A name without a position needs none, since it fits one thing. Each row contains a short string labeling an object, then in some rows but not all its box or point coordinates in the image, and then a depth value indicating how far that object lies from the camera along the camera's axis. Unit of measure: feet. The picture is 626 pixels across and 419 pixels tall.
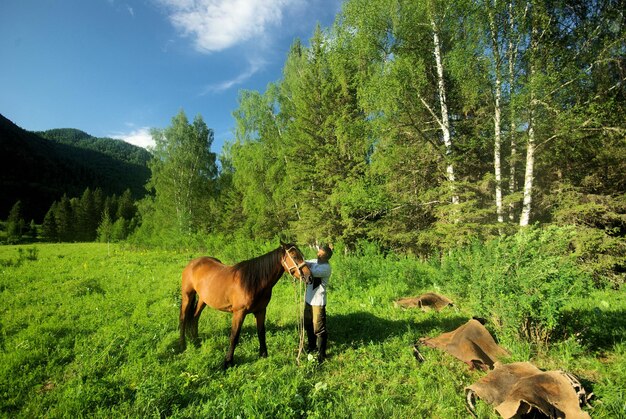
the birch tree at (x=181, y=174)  85.61
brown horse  14.38
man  15.08
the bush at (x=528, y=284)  13.74
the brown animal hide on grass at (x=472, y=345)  13.78
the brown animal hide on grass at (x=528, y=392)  9.51
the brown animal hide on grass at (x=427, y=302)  22.57
